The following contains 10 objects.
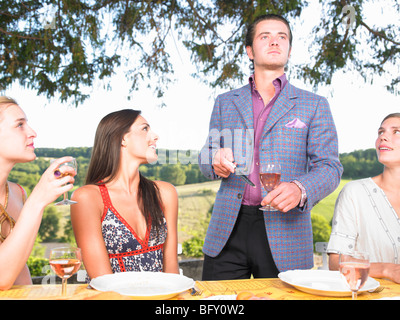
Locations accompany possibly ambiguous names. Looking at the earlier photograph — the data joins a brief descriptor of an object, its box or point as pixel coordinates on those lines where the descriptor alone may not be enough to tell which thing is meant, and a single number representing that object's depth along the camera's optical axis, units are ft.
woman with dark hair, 6.55
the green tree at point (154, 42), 13.26
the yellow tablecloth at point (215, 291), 4.38
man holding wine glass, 7.06
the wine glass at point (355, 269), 4.02
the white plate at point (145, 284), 4.30
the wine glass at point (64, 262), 4.50
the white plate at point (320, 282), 4.41
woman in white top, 6.70
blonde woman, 4.55
